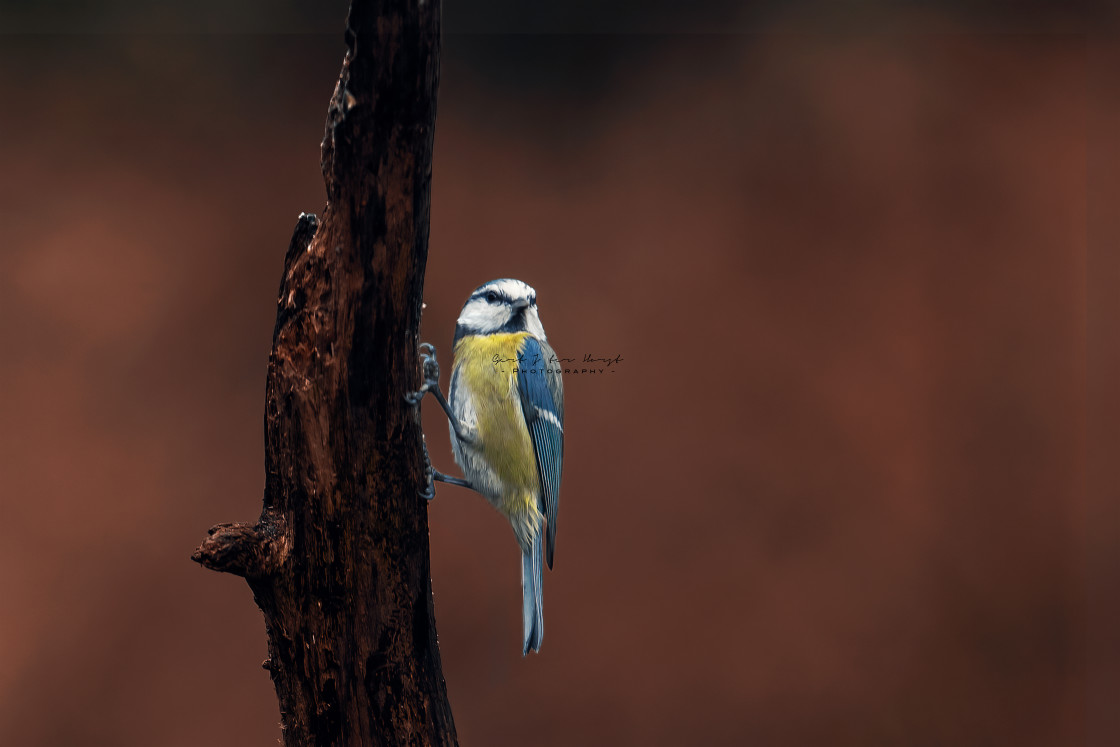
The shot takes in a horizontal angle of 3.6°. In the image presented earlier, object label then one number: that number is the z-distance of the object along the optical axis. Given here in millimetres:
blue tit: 5030
